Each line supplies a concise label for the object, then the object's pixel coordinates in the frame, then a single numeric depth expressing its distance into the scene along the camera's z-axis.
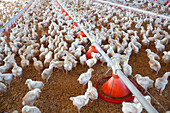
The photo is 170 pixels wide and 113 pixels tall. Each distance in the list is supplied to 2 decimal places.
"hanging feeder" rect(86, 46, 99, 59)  4.15
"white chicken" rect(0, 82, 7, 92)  2.85
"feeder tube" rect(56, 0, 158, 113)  1.69
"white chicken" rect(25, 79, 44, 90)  2.92
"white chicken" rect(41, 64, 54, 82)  3.27
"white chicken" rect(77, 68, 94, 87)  3.03
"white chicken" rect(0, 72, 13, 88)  3.06
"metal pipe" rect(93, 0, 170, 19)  5.63
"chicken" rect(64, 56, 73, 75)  3.49
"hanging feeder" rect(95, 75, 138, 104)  2.82
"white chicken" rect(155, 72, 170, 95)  2.85
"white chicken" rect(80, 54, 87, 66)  3.82
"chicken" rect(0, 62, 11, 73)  3.48
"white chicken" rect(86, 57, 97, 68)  3.61
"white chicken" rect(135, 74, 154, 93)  2.86
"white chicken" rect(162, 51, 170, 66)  3.71
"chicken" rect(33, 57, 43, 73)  3.58
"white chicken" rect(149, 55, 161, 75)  3.41
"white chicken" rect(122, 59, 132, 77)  3.20
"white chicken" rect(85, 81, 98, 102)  2.67
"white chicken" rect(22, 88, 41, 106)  2.60
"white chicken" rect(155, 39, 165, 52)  4.31
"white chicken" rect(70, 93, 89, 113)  2.50
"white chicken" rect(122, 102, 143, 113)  2.27
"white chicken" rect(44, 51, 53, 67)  3.80
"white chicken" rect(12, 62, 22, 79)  3.30
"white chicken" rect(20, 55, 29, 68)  3.72
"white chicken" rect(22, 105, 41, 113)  2.31
